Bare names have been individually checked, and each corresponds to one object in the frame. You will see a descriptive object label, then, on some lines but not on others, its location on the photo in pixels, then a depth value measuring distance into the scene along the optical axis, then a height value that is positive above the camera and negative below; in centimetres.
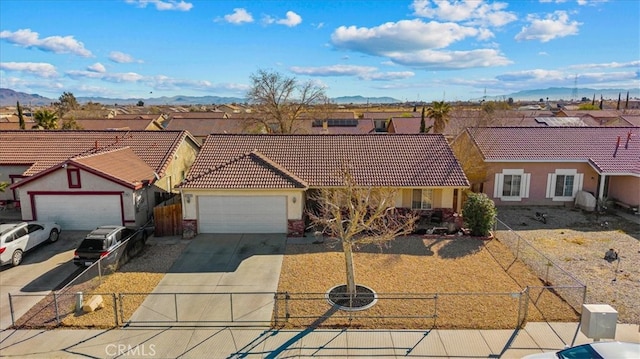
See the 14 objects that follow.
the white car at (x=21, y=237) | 1691 -562
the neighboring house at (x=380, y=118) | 6534 -139
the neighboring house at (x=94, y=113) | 8069 -99
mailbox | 1076 -547
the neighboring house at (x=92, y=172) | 2134 -352
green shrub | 2017 -506
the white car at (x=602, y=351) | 930 -543
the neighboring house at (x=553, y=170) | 2641 -379
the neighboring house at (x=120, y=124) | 4728 -179
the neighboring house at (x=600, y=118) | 5089 -99
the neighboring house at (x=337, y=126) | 4994 -208
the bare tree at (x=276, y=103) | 4572 +64
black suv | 1627 -556
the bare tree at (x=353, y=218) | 1346 -420
